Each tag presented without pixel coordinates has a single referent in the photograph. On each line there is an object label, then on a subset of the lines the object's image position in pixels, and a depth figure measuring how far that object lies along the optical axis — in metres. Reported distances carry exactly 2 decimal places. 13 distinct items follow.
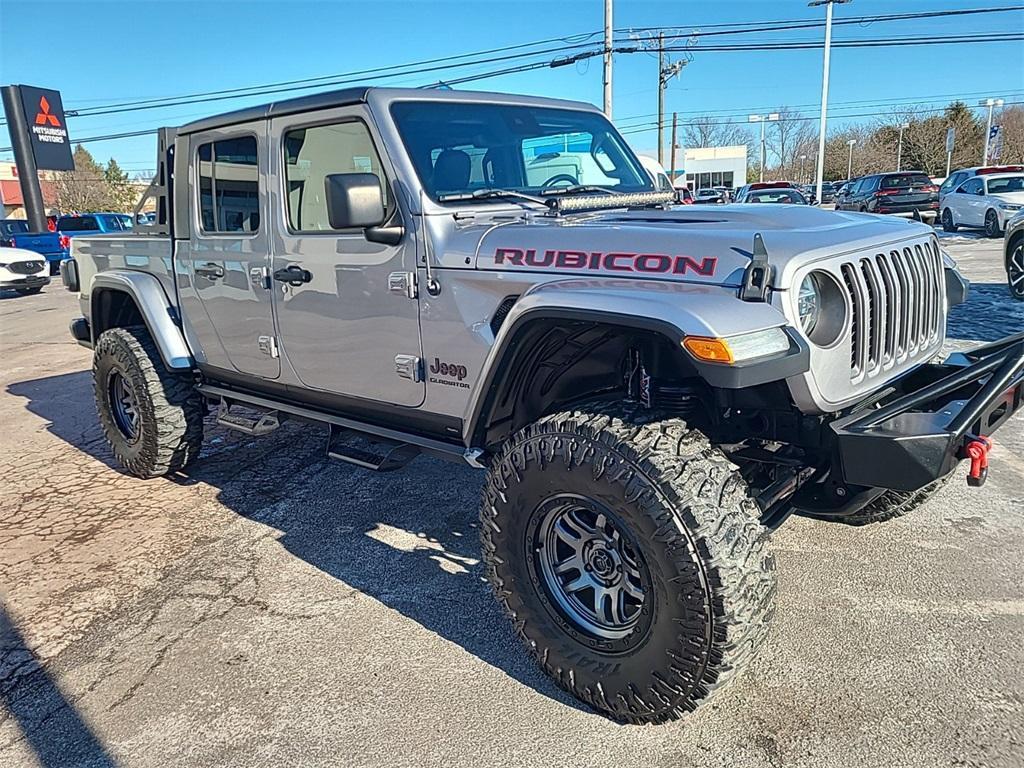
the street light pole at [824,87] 30.50
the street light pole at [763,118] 59.56
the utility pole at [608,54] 24.08
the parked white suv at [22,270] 16.45
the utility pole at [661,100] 40.88
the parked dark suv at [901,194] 23.17
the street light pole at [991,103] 51.72
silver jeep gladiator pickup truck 2.26
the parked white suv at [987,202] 17.88
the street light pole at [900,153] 53.50
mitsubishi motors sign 23.20
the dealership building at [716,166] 57.97
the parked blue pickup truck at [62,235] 20.22
